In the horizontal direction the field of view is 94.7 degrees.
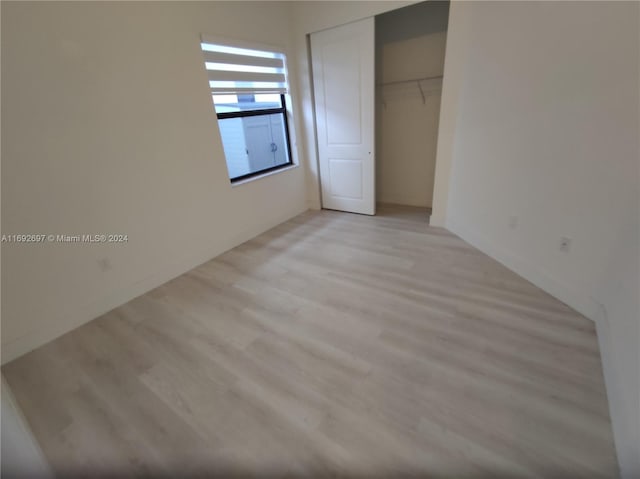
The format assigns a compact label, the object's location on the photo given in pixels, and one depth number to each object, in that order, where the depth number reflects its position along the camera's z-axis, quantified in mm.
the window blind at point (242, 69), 2756
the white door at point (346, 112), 3273
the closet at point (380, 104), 3352
